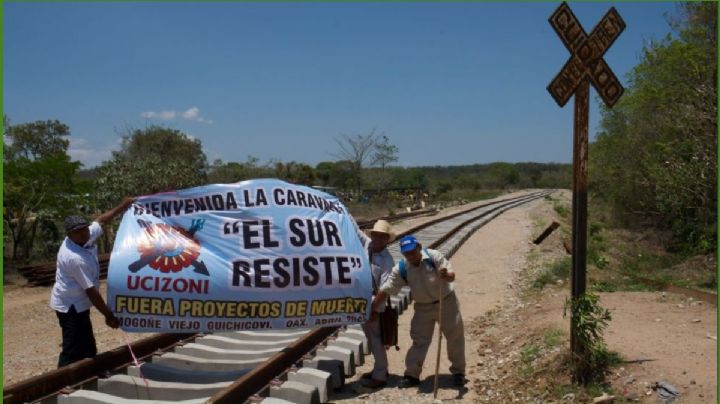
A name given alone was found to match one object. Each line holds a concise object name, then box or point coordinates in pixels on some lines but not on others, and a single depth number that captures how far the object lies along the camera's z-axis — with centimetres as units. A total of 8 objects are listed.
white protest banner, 526
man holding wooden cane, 577
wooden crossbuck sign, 567
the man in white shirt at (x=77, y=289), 527
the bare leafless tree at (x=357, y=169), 5497
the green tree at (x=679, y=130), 1312
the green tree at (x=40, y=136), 3281
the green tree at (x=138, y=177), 1928
